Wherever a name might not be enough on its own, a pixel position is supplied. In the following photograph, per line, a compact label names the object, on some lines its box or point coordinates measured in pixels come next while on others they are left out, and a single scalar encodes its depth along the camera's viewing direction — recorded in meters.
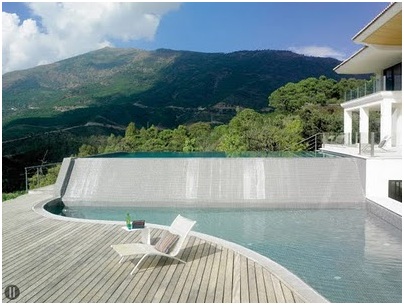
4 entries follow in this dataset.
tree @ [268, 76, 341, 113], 41.66
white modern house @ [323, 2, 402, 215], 12.38
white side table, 6.47
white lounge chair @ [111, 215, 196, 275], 5.78
